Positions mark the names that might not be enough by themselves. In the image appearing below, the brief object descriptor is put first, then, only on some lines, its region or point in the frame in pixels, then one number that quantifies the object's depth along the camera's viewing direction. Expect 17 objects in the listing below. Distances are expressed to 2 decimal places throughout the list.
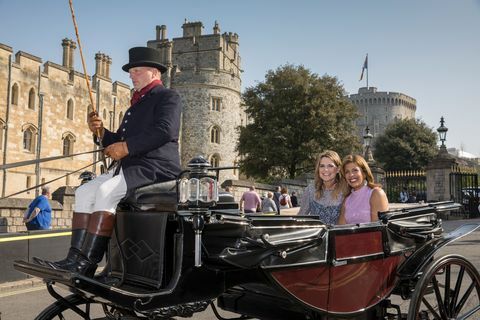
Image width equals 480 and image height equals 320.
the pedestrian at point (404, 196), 24.48
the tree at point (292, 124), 33.25
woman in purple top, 4.12
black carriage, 2.50
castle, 28.09
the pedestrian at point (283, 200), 17.73
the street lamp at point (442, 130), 20.17
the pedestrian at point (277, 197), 17.69
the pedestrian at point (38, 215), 9.11
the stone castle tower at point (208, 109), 41.47
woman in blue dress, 4.41
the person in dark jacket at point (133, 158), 2.79
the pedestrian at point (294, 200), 22.33
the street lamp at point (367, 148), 24.50
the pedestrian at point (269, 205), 14.88
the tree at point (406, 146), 44.44
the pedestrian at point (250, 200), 14.43
